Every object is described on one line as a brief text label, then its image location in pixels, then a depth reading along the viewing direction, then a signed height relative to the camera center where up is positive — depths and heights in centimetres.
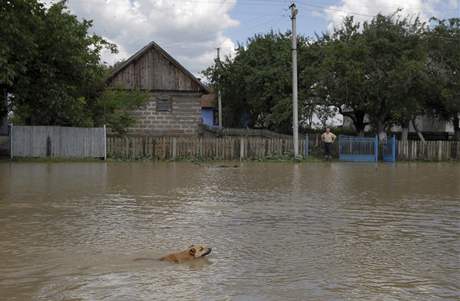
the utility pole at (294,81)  2961 +298
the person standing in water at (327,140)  3064 +14
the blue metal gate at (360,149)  3148 -29
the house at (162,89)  3938 +352
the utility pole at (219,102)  5124 +371
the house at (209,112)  6881 +359
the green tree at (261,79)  4281 +482
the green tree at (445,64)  3331 +436
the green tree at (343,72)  3297 +391
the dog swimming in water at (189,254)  636 -116
